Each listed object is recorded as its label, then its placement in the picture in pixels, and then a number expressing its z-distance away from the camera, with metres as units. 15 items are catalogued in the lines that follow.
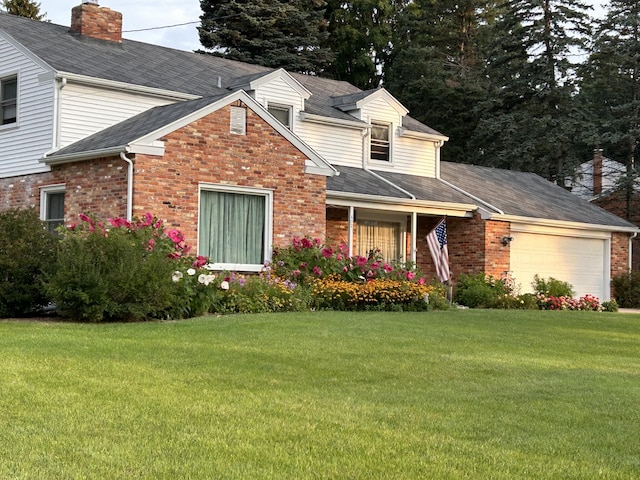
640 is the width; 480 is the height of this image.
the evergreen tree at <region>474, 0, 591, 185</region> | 36.16
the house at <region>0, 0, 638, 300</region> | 16.59
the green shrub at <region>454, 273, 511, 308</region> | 21.72
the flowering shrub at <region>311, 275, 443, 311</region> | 16.70
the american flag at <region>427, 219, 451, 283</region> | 21.38
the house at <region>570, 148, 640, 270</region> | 34.28
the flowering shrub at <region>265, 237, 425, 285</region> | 17.23
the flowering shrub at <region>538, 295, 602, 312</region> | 22.22
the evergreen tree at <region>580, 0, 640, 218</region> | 33.81
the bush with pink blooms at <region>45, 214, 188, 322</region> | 12.61
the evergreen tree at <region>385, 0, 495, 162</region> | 41.81
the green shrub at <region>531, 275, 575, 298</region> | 24.03
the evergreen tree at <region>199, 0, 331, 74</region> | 38.41
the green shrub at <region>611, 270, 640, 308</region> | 26.58
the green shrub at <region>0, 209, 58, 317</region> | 13.13
